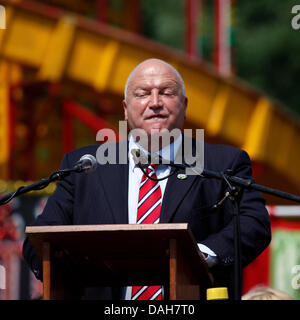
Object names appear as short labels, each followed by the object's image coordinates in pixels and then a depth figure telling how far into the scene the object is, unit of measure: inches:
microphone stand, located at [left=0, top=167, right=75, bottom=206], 284.0
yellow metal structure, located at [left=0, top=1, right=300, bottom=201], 916.0
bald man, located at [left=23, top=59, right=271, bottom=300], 313.7
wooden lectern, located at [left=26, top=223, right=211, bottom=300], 257.6
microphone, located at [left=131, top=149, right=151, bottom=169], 282.7
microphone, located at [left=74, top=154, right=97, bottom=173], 283.6
